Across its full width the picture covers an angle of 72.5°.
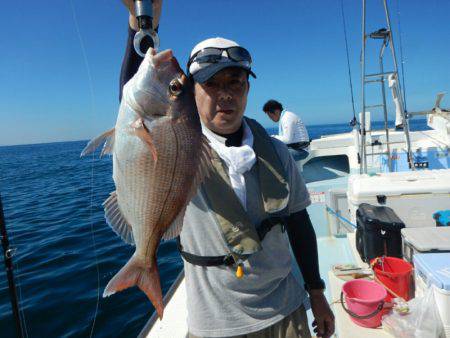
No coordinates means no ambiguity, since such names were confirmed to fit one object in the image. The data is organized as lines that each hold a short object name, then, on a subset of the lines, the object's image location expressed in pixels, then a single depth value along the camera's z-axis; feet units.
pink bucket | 7.04
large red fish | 4.02
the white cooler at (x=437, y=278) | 6.23
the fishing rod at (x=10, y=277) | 7.55
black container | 9.52
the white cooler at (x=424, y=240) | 7.75
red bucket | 7.89
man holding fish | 4.14
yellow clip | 4.92
